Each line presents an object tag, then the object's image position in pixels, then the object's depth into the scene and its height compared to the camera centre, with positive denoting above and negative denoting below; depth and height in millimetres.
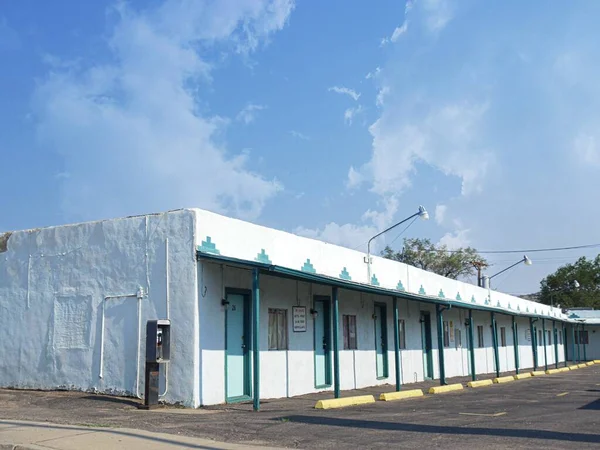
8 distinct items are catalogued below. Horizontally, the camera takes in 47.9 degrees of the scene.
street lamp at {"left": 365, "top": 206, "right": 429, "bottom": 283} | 25156 +4603
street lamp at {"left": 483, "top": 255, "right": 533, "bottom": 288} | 39812 +4520
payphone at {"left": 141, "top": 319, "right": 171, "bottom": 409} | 12961 -185
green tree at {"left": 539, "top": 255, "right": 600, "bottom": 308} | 77000 +5995
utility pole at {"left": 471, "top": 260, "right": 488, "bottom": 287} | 69000 +7454
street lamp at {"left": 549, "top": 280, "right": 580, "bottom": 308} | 80125 +5650
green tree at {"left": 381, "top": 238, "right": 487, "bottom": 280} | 67625 +8127
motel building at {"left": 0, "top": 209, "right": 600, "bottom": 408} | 13766 +792
